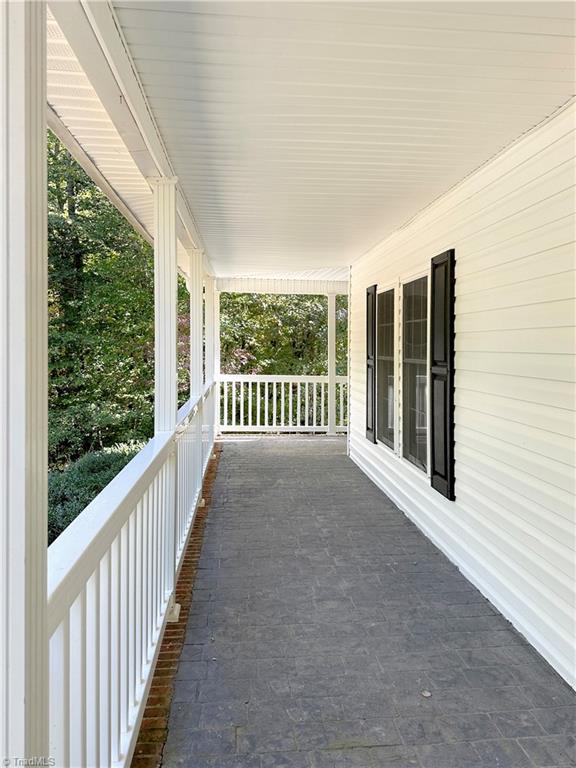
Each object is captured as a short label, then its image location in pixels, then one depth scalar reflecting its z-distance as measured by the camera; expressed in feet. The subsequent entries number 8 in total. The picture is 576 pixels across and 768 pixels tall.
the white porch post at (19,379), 2.86
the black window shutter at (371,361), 19.56
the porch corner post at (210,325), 24.40
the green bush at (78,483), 17.26
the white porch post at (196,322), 16.85
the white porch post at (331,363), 29.17
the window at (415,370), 14.30
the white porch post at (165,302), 10.01
